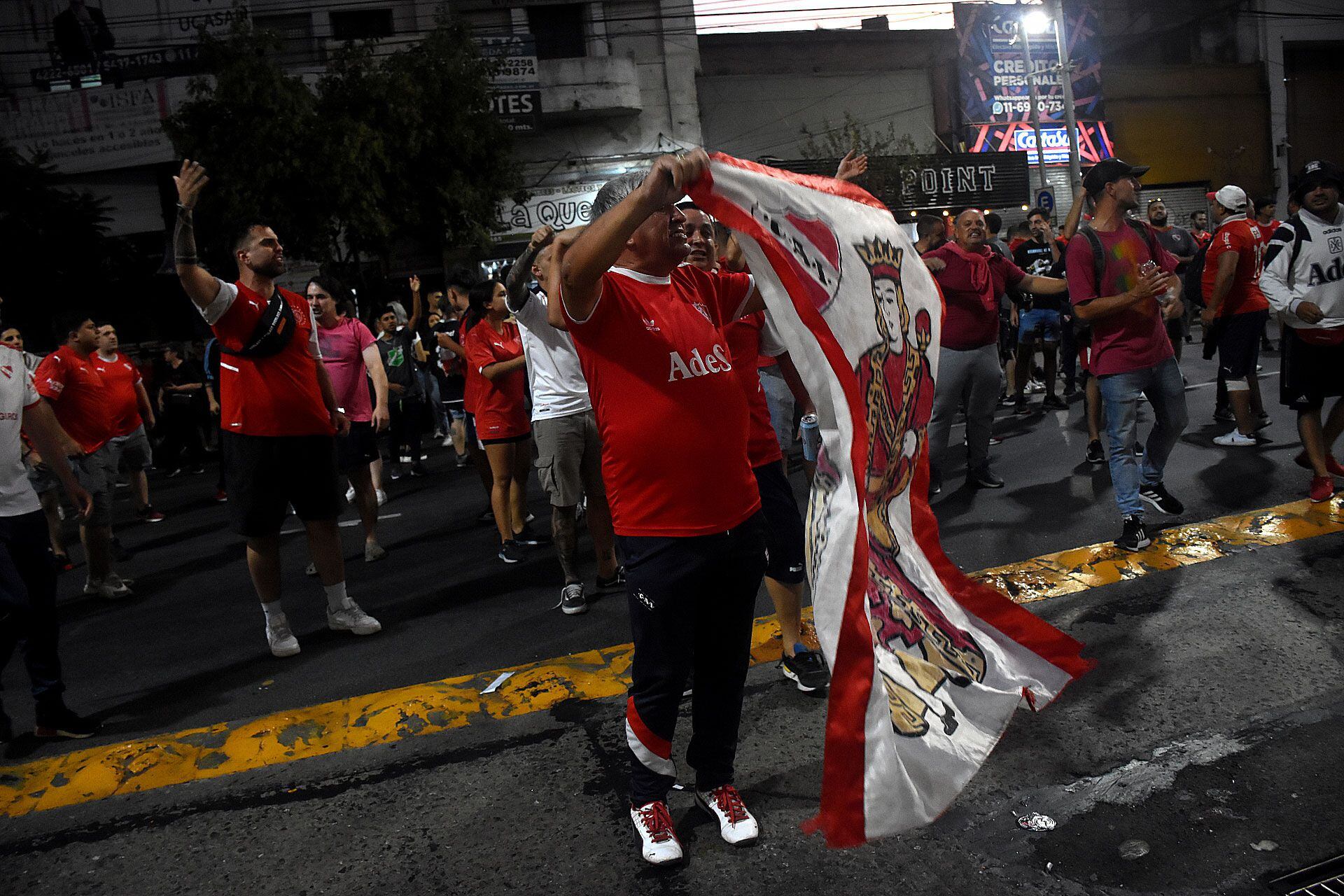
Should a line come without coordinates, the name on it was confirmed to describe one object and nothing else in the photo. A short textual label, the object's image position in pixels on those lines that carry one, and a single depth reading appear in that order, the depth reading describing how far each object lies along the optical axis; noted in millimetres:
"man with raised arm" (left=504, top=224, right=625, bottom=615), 5355
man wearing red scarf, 6629
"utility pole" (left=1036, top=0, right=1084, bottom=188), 22734
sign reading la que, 24859
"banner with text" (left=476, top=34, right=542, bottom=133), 23719
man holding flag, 2607
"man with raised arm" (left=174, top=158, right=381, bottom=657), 4598
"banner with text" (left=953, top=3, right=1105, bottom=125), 29844
